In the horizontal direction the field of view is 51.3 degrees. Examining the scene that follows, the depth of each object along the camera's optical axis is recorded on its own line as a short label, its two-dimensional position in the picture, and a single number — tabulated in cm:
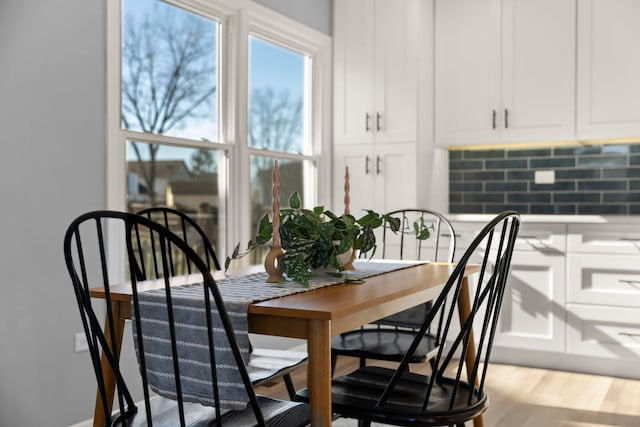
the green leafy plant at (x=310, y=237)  204
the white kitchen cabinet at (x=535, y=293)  380
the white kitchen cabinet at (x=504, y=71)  396
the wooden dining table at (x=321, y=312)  152
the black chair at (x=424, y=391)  167
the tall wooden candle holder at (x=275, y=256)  196
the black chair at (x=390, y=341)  242
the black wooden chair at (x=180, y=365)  142
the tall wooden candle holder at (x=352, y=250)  237
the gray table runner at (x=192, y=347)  149
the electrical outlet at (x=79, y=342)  267
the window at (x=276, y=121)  388
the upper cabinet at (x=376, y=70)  423
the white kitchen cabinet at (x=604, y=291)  360
